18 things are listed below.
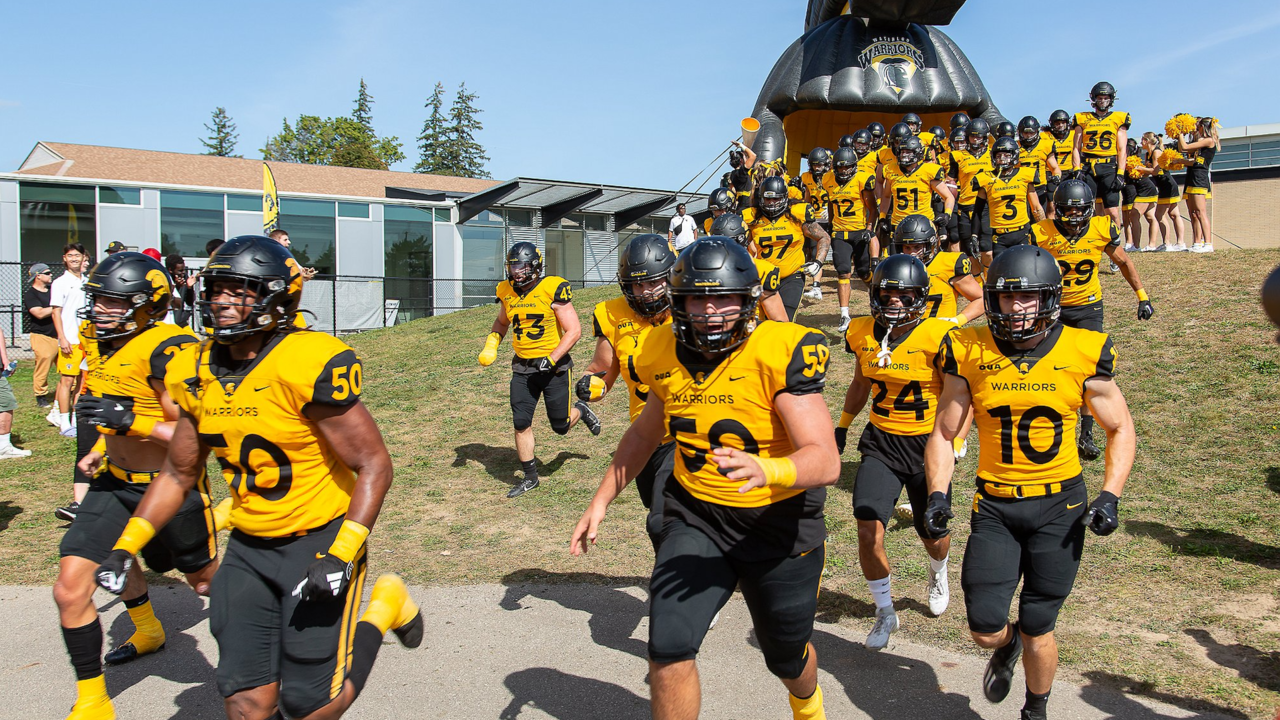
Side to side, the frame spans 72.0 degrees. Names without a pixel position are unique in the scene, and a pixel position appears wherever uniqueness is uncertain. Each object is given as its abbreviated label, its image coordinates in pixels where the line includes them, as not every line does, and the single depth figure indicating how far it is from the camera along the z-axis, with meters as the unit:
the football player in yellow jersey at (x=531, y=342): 8.41
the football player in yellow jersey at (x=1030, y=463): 3.89
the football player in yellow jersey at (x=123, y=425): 4.28
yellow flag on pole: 17.88
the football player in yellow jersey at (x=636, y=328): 5.15
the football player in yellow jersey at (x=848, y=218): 12.05
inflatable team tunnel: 18.95
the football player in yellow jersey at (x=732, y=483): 3.17
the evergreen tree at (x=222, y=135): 75.94
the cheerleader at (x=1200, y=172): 13.09
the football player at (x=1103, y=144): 13.05
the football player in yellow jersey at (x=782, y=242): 10.27
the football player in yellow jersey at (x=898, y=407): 5.12
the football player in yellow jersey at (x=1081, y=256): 7.86
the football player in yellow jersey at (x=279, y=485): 3.17
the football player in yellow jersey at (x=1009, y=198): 11.28
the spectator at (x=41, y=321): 11.41
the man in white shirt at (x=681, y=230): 15.58
